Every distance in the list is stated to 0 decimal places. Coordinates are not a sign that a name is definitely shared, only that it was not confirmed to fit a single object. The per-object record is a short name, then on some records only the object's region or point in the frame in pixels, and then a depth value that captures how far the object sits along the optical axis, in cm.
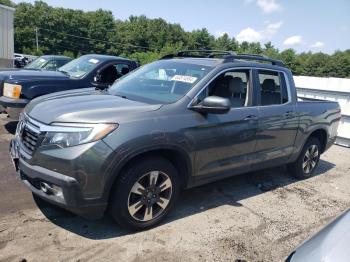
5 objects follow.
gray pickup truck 337
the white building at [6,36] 1393
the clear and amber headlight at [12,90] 664
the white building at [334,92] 911
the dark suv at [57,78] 666
